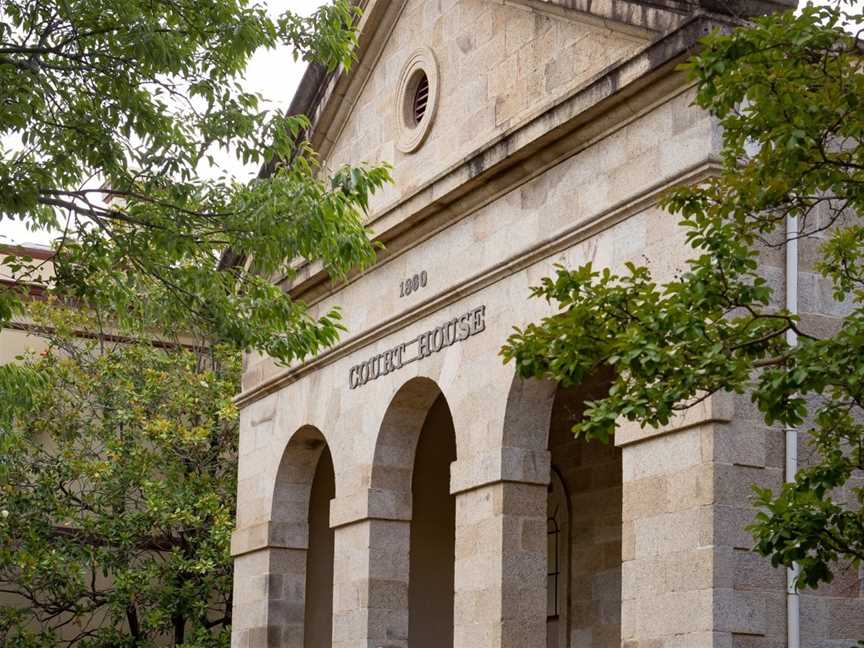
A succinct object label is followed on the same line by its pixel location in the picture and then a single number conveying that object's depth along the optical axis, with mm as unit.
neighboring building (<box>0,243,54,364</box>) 30844
